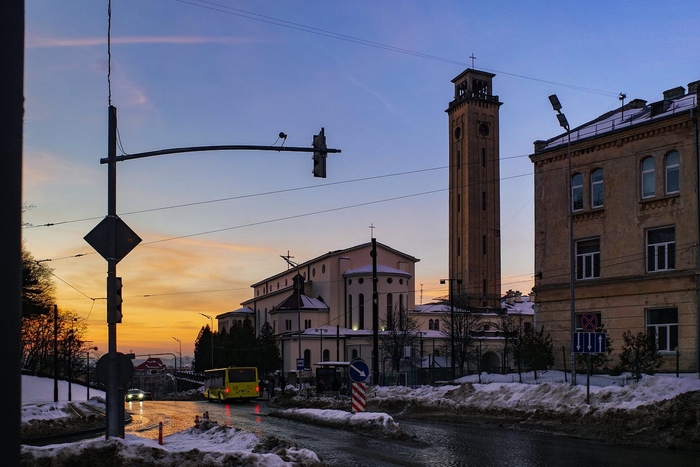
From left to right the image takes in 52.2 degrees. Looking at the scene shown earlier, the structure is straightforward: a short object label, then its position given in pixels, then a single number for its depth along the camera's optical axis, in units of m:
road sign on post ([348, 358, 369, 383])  22.19
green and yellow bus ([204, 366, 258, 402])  53.62
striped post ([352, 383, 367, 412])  23.78
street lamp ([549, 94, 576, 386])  28.30
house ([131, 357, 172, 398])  142.00
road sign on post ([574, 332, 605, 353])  22.42
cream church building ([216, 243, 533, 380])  89.88
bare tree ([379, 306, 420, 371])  79.38
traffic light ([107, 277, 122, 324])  13.44
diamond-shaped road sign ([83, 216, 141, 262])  13.21
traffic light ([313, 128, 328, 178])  16.50
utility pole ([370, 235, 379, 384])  38.97
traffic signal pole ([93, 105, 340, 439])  13.19
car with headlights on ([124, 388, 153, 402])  69.31
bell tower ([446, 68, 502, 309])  103.31
